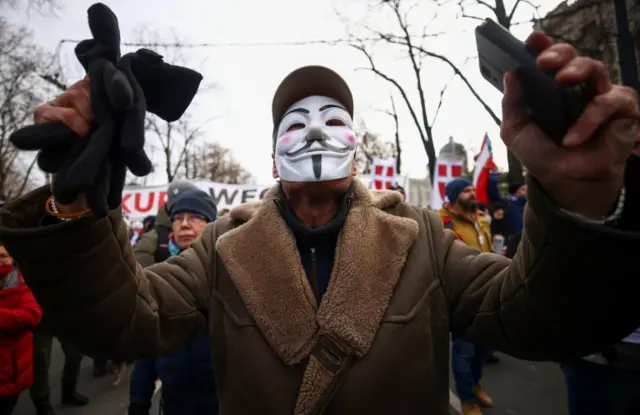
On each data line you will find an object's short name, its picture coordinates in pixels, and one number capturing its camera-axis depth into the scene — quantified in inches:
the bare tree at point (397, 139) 1063.6
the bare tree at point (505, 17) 483.2
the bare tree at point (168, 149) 1067.9
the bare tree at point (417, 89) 670.3
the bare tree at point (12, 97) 442.9
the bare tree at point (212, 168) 1276.8
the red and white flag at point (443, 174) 365.4
